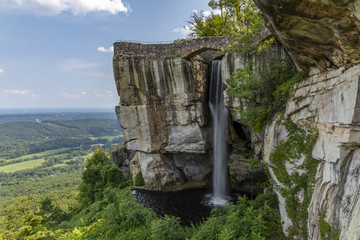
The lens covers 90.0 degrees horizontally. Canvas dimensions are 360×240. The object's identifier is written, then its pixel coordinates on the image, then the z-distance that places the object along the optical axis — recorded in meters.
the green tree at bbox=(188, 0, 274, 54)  13.51
